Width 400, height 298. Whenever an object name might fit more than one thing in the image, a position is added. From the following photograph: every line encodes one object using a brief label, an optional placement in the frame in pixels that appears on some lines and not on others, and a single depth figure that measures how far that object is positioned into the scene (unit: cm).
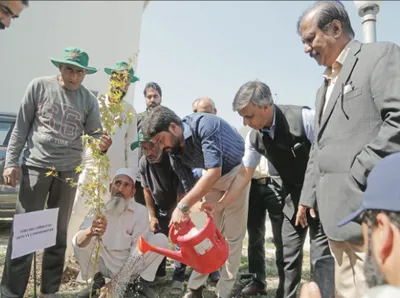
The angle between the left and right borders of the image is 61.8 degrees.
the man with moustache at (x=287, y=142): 232
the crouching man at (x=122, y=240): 256
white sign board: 191
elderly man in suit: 137
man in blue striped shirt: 208
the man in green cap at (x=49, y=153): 221
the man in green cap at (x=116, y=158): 290
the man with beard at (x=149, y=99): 342
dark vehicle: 322
